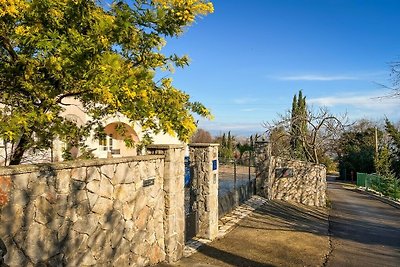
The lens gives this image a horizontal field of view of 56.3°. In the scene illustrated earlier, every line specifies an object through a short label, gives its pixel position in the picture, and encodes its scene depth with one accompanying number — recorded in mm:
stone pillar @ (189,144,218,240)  8719
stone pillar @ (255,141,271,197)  16203
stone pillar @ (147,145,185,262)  6684
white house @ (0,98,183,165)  6418
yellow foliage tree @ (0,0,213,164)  4324
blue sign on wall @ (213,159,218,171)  9008
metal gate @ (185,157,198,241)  8515
